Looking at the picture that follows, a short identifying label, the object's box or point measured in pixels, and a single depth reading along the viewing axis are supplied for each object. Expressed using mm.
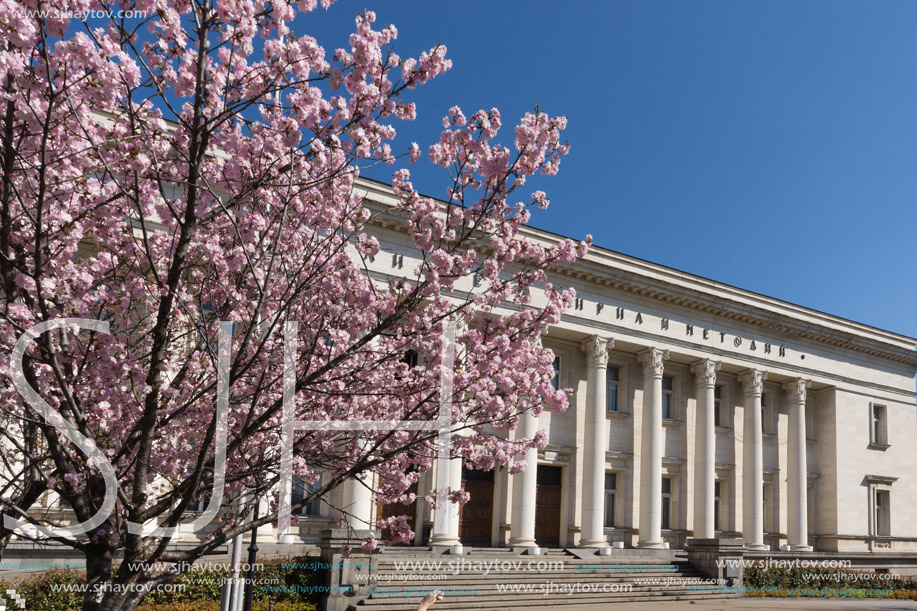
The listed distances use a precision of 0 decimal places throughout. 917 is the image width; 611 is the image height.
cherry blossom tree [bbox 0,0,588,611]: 6152
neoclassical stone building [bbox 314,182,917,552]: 27891
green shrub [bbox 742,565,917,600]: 26938
